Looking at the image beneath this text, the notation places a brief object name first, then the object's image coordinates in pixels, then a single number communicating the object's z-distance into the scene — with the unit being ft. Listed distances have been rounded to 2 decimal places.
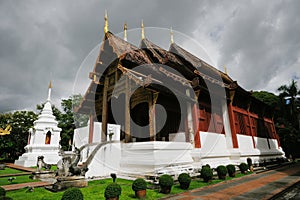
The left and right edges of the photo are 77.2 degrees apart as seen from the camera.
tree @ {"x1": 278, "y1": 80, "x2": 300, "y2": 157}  67.41
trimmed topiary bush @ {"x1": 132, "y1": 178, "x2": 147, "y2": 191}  19.86
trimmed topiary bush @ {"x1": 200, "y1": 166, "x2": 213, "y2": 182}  27.81
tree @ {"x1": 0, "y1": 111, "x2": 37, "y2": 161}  79.92
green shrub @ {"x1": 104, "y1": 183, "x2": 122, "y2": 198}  17.37
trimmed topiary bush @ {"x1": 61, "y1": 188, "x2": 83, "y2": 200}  14.60
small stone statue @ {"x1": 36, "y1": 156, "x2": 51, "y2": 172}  34.71
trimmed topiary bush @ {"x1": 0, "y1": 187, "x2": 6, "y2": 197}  14.83
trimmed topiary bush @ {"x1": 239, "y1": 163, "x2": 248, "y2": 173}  37.20
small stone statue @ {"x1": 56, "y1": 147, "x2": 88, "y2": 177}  24.82
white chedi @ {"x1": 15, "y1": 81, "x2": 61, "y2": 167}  57.88
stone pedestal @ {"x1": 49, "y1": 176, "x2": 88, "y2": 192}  22.75
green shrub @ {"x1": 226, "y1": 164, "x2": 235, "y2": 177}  33.50
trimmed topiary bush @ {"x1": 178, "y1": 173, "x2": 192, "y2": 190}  23.70
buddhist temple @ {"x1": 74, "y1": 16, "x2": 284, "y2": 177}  30.17
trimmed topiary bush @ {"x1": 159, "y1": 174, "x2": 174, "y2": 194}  21.59
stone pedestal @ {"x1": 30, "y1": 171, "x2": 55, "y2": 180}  33.01
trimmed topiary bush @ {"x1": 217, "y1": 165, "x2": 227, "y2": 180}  30.50
